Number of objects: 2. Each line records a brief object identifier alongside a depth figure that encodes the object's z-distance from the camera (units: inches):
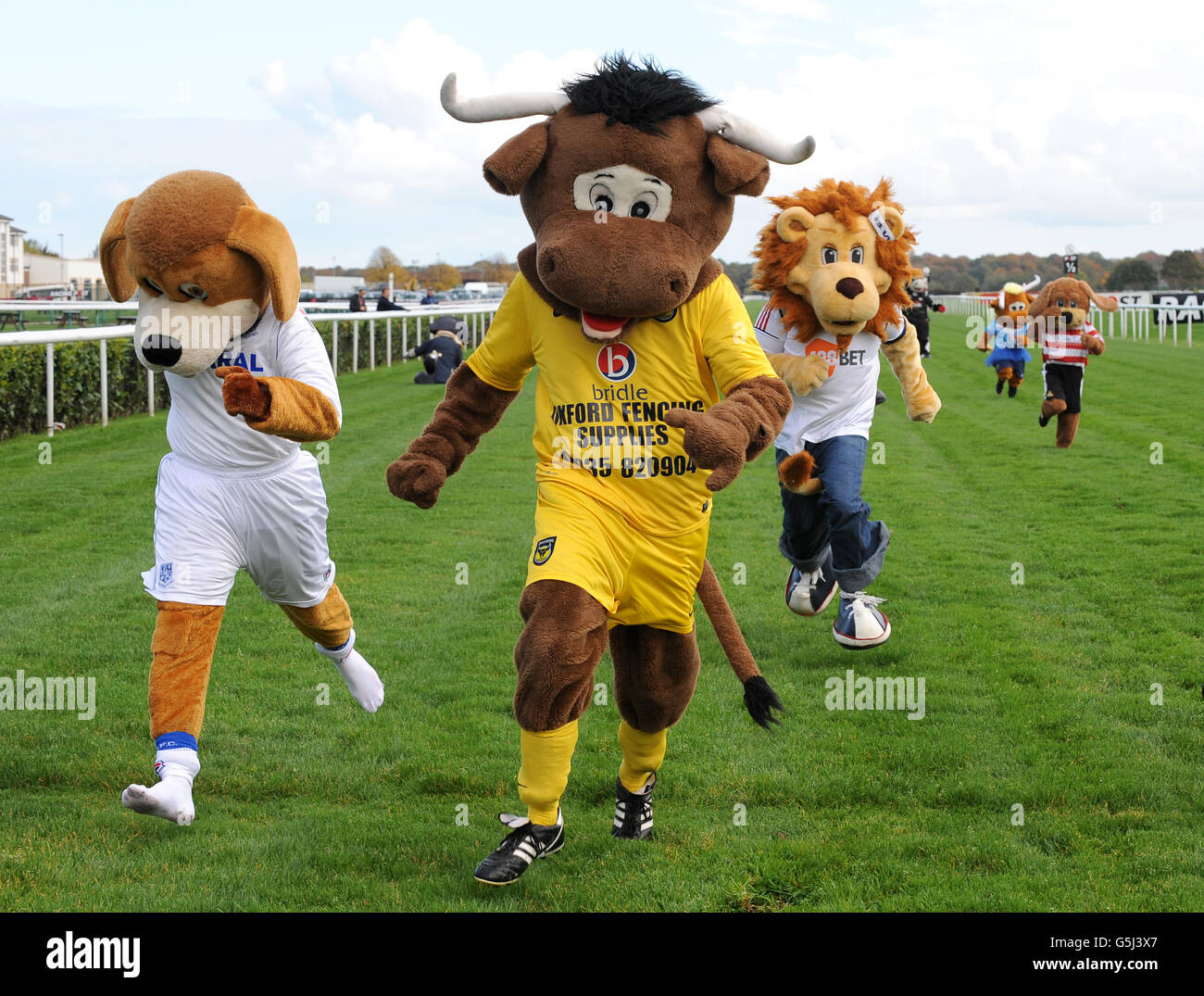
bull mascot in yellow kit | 160.7
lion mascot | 271.7
